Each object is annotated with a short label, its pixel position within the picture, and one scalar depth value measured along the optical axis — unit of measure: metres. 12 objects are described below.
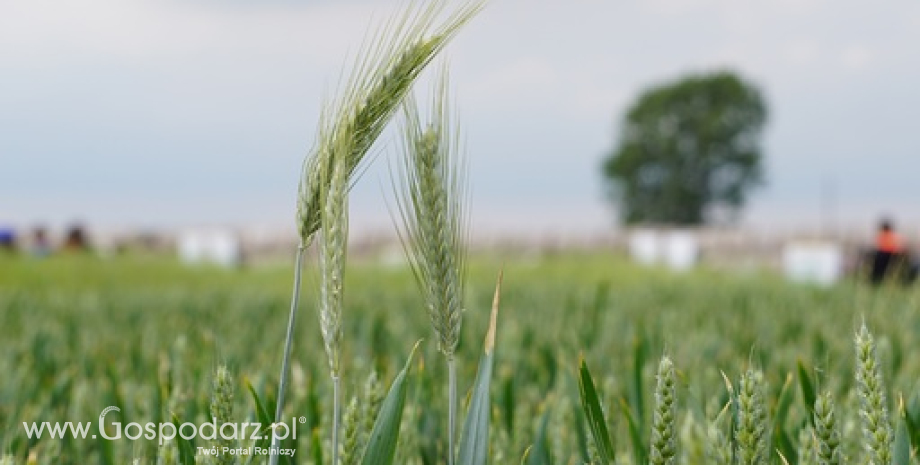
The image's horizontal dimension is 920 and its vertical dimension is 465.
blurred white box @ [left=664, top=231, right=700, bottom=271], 25.20
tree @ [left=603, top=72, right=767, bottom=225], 51.50
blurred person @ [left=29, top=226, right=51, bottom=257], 26.59
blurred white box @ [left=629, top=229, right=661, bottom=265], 27.03
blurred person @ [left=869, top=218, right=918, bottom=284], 13.12
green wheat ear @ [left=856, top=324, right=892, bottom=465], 1.05
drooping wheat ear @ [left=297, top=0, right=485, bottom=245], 1.06
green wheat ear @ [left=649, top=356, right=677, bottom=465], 1.01
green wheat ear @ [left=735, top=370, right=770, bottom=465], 1.05
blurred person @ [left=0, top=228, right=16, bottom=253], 28.53
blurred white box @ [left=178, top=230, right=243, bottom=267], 23.58
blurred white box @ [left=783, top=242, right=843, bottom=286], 15.81
